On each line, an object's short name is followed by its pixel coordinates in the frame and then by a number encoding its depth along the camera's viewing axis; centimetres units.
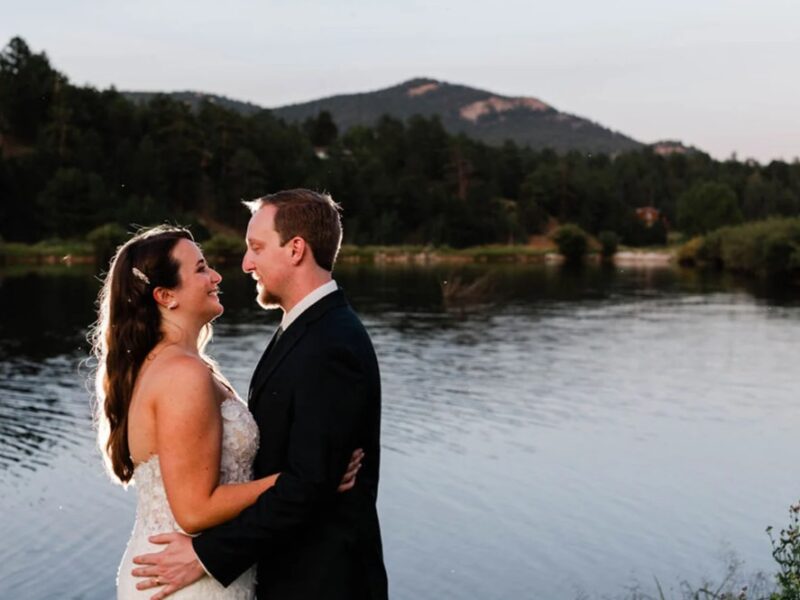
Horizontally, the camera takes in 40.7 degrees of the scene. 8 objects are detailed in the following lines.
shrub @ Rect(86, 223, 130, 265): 8112
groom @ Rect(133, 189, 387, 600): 311
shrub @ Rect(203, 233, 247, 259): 8556
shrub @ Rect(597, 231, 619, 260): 11381
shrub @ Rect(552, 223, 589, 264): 10419
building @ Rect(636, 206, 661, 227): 14425
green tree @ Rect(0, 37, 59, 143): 10694
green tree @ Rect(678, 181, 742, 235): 12294
